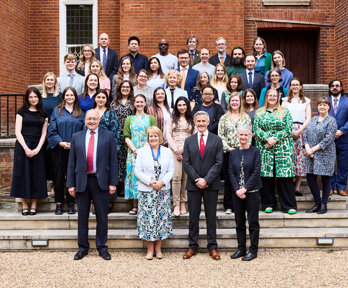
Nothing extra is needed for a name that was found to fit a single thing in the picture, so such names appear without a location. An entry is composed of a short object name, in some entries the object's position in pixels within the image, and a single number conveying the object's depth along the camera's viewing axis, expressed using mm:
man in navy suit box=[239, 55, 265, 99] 7297
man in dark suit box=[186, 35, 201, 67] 8234
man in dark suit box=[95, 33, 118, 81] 8141
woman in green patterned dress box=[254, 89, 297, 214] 6242
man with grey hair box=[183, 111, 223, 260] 5562
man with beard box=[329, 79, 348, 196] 7121
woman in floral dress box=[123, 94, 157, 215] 6242
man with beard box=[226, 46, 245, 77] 7645
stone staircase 5863
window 11359
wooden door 11398
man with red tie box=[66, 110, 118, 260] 5562
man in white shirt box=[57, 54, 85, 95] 7199
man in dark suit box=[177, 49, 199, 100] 7473
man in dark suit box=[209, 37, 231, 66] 8055
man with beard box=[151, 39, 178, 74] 8086
